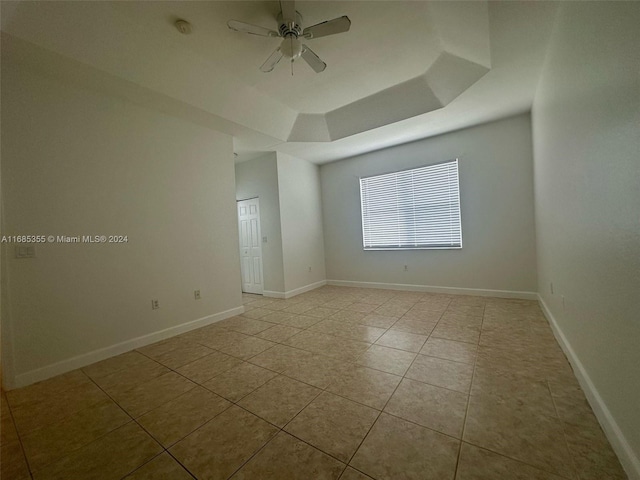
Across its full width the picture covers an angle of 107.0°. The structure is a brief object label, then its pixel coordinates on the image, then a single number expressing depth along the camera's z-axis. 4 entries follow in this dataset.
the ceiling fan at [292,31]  1.79
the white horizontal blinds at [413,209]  4.37
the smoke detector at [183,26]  1.99
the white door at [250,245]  5.27
